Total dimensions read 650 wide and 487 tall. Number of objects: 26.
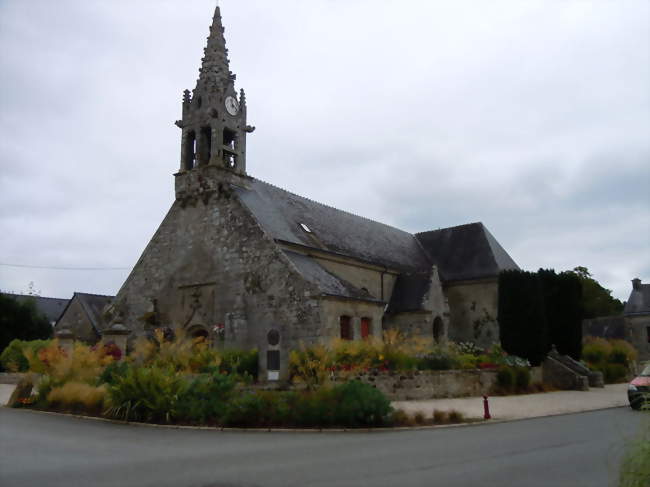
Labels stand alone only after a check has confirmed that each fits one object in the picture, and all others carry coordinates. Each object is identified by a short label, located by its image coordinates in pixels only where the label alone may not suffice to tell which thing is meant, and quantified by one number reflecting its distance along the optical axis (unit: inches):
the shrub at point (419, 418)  490.6
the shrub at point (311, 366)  577.9
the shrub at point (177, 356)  721.6
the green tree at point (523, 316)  924.0
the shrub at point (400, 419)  481.7
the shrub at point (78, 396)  565.3
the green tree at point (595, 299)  2251.5
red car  620.1
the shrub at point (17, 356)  1032.5
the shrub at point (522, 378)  818.8
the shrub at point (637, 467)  190.1
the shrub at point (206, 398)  492.1
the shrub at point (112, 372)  572.5
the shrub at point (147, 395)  508.1
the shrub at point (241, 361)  759.7
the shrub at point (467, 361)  784.3
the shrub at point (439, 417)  498.3
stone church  833.5
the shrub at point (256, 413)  477.7
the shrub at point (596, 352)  1148.5
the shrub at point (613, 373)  1090.7
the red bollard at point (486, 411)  525.7
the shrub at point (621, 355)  1191.9
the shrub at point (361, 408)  468.1
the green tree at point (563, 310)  1039.6
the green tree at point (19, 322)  1386.6
